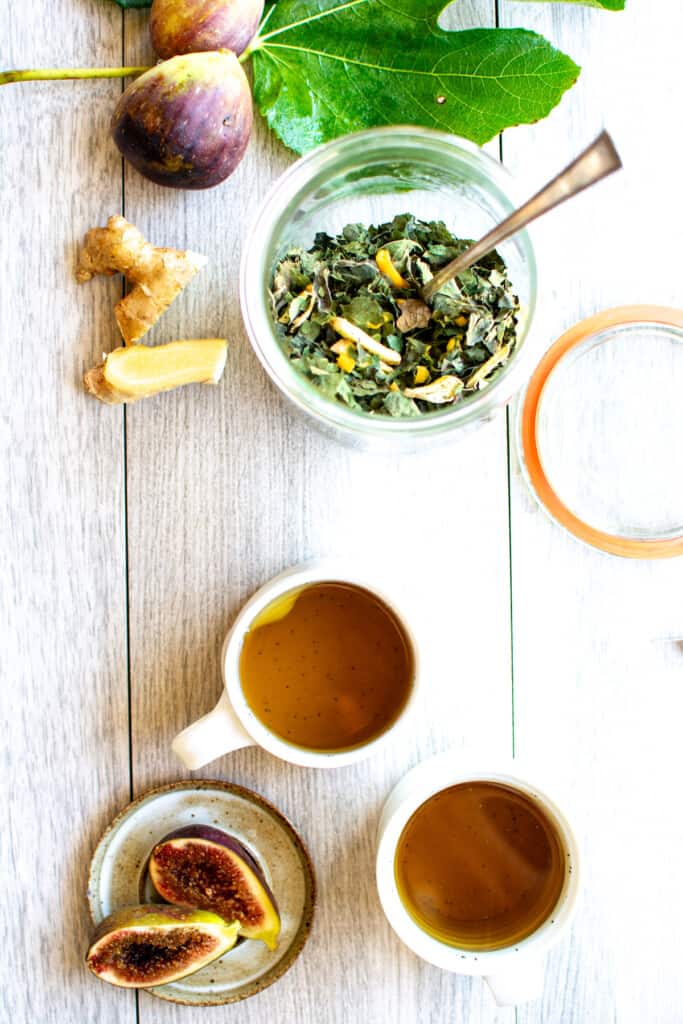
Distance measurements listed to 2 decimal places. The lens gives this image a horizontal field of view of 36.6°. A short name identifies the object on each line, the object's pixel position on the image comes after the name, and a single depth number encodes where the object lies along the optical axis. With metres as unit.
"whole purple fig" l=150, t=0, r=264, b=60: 0.72
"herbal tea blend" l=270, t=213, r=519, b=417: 0.69
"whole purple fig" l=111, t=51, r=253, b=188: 0.71
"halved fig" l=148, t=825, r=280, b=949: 0.78
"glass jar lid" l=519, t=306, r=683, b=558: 0.85
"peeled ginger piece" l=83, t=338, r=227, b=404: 0.77
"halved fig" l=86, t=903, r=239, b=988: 0.77
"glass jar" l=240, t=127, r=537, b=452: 0.67
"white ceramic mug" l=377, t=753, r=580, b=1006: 0.75
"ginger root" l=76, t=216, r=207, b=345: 0.76
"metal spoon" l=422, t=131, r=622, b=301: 0.50
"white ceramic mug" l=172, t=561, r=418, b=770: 0.74
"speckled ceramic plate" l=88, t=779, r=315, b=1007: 0.80
